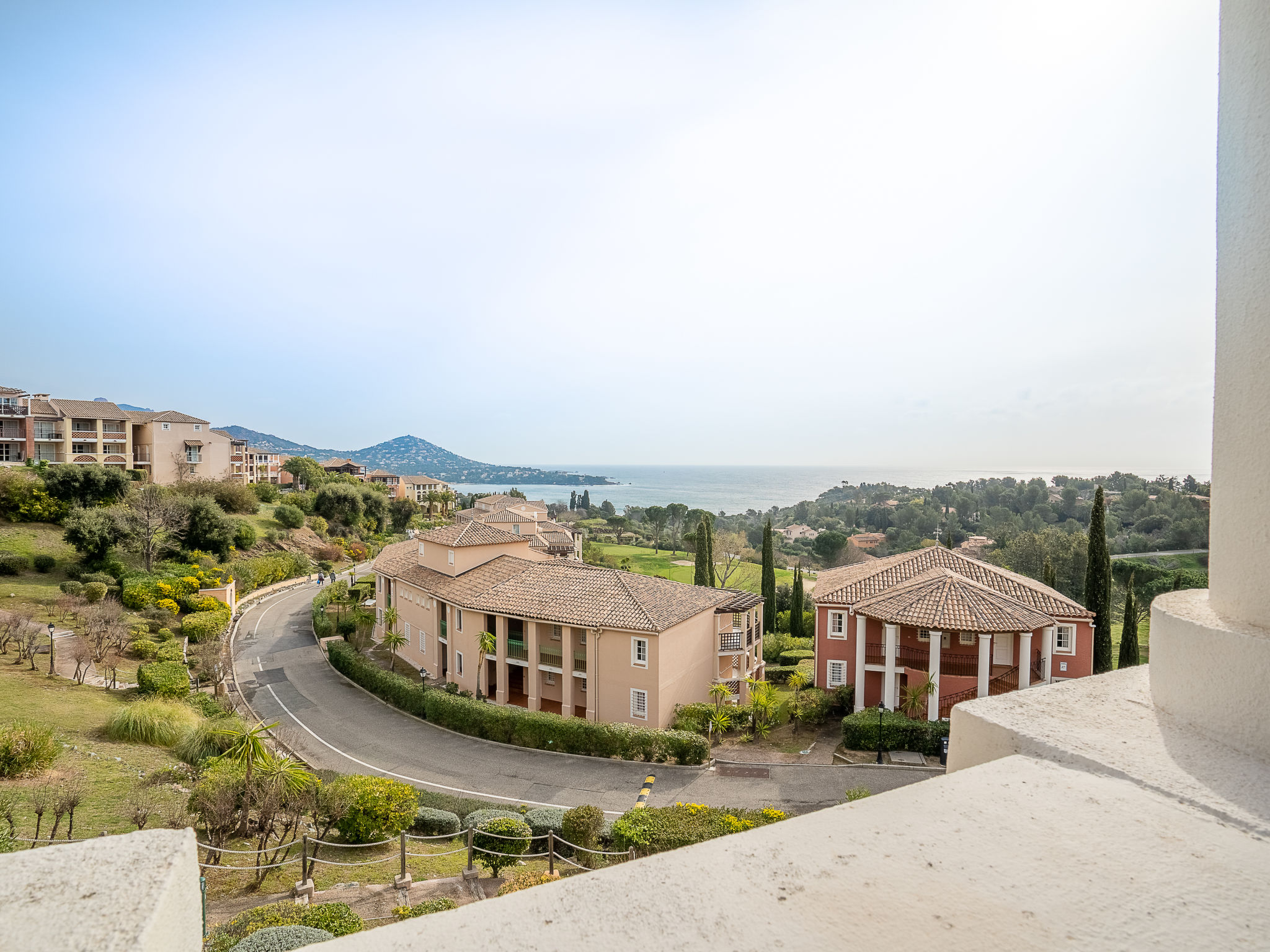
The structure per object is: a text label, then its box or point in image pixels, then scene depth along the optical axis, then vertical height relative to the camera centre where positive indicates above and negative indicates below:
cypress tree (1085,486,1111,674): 25.58 -5.18
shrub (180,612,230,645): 28.09 -7.95
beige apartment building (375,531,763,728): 22.02 -7.02
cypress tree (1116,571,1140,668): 26.47 -7.76
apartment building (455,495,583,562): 44.84 -5.66
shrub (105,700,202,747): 16.44 -7.44
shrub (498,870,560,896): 9.37 -6.86
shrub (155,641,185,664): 24.23 -7.93
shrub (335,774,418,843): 12.49 -7.43
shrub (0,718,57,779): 12.57 -6.26
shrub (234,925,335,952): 6.59 -5.36
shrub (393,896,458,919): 8.31 -6.36
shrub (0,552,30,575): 30.03 -5.39
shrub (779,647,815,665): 34.53 -11.34
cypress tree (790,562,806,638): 40.47 -10.24
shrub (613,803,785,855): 11.58 -7.31
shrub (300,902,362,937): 7.89 -6.18
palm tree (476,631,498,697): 23.92 -7.48
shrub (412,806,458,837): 13.70 -8.32
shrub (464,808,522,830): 12.43 -7.62
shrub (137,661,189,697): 20.23 -7.59
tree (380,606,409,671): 30.17 -9.03
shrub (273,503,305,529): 52.72 -5.18
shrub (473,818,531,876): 11.63 -7.55
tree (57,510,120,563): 32.19 -4.11
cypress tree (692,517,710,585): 40.59 -6.85
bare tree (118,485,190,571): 34.62 -3.83
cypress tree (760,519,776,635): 40.56 -8.49
